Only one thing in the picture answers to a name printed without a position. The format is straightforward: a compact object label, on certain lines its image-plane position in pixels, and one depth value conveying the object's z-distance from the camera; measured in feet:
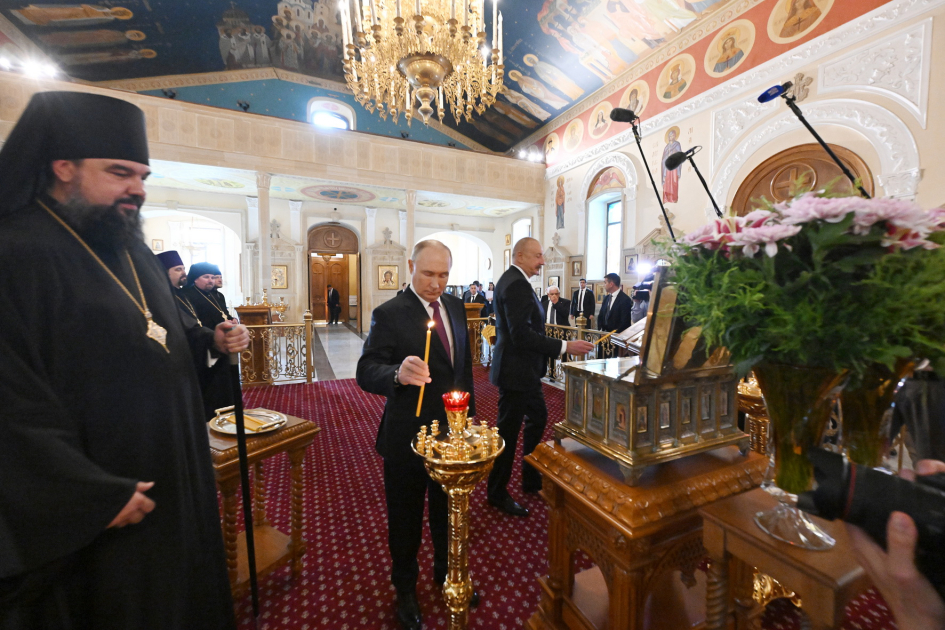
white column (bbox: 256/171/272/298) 33.40
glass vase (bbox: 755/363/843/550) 3.29
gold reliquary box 4.61
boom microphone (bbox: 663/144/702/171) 6.10
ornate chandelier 16.78
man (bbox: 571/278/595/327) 30.22
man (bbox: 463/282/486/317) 41.70
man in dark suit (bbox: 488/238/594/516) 9.22
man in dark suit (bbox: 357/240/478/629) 6.07
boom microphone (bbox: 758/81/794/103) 5.19
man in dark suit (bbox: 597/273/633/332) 23.41
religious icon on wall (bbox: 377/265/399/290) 50.31
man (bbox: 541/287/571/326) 25.72
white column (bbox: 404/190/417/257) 38.58
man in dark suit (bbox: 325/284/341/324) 55.72
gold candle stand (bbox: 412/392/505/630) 4.25
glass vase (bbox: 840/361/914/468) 3.25
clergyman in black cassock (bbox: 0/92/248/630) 3.14
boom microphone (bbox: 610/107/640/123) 6.33
